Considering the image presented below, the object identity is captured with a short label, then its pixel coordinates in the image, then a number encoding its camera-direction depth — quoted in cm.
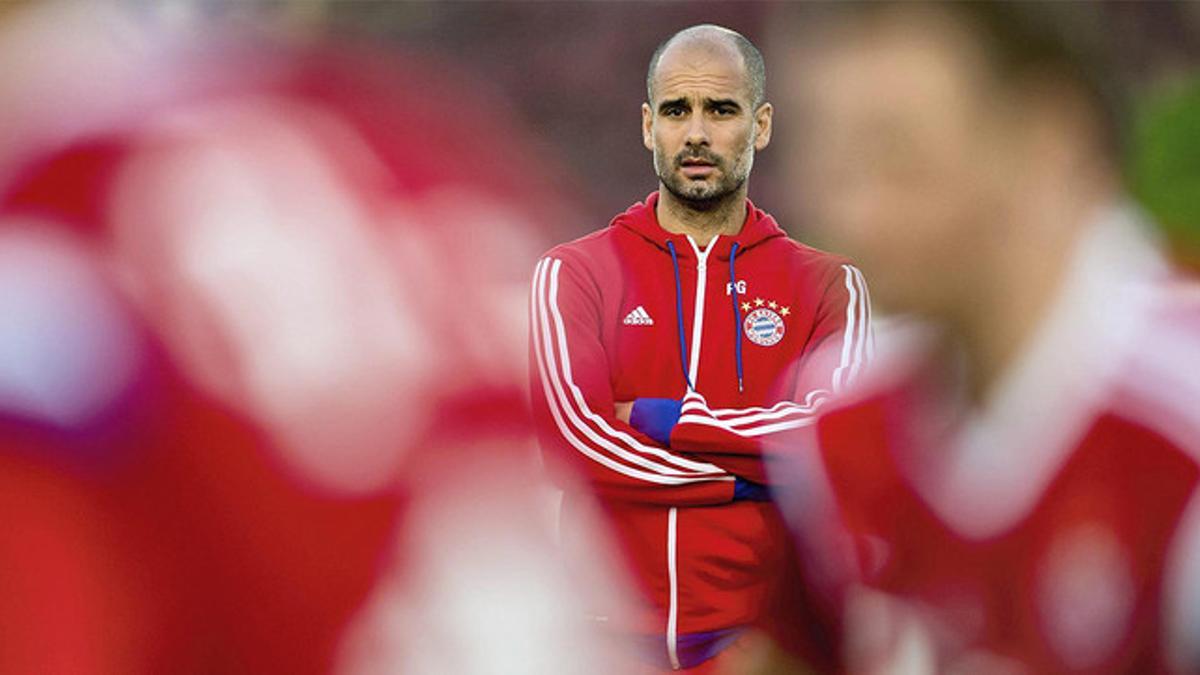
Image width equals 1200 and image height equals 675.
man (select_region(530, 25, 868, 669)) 1839
